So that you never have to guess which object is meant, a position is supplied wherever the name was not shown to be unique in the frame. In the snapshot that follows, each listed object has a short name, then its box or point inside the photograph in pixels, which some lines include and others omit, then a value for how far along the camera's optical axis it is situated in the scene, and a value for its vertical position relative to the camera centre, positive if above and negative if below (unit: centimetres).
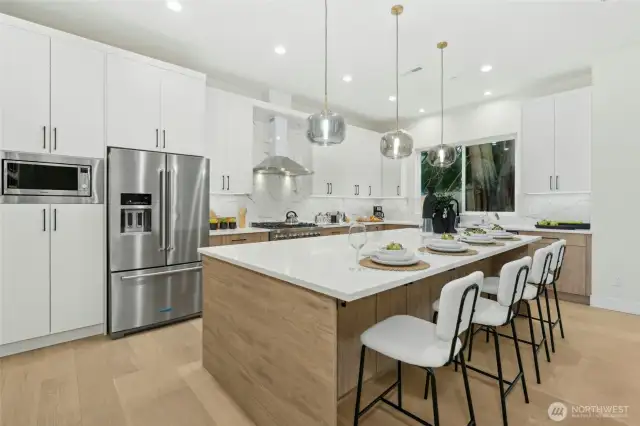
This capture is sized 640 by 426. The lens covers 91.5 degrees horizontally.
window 506 +61
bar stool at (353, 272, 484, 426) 127 -59
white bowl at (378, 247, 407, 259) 159 -22
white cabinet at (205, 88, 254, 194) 381 +87
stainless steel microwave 240 +25
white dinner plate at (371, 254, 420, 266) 157 -26
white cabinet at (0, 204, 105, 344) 240 -49
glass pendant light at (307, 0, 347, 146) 243 +65
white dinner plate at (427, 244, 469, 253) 200 -24
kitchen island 128 -58
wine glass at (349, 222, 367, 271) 164 -14
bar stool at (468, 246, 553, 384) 215 -45
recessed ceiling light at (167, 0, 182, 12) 263 +175
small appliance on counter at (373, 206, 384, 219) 645 -2
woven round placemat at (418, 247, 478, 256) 195 -26
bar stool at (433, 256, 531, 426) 169 -56
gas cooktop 428 -21
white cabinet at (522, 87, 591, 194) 391 +92
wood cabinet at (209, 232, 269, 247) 350 -33
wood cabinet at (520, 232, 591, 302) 379 -65
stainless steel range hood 436 +74
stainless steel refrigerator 281 -25
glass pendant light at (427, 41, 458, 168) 365 +67
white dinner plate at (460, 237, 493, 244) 242 -23
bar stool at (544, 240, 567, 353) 247 -42
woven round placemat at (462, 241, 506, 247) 238 -25
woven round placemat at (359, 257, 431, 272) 151 -28
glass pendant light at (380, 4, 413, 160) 304 +66
